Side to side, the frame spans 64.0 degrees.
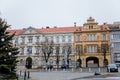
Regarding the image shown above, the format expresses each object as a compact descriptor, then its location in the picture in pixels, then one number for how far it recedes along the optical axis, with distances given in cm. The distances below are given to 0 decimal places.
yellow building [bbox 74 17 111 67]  2483
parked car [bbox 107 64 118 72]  1561
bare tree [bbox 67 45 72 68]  2536
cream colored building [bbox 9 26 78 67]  2613
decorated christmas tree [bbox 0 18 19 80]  860
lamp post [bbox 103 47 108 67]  2434
